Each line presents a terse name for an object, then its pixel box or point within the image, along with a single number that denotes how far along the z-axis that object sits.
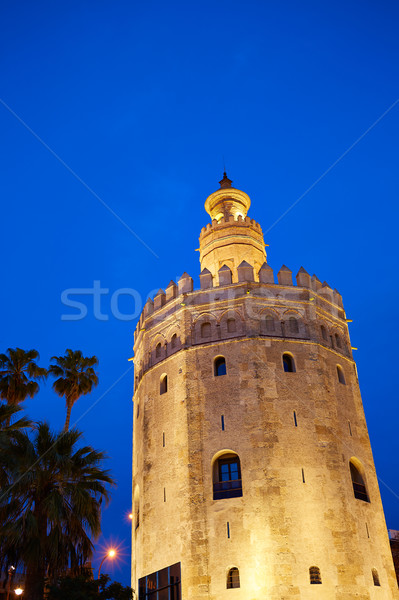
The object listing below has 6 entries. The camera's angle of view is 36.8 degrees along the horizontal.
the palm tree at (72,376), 29.83
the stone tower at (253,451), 22.47
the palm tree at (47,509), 16.27
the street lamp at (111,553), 24.95
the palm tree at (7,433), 17.50
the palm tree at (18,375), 27.23
